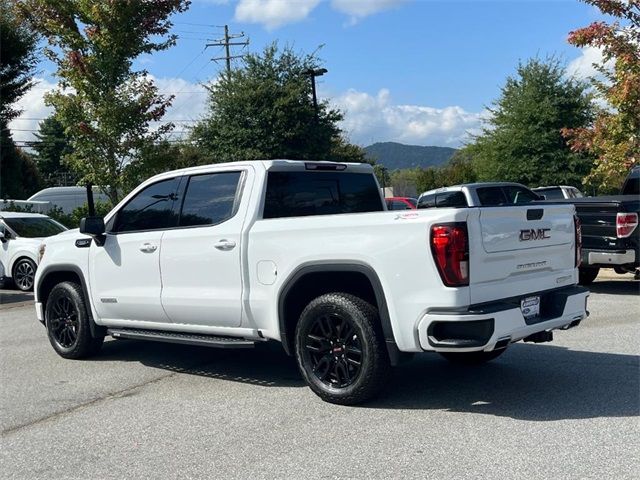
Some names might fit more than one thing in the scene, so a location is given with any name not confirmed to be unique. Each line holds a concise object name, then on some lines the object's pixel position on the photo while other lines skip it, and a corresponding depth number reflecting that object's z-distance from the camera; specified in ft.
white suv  47.50
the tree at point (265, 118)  85.87
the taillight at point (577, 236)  19.59
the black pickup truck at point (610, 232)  34.55
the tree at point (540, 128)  87.35
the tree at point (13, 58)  61.16
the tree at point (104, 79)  53.21
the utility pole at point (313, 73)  90.61
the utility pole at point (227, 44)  164.07
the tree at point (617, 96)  43.01
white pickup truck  16.14
